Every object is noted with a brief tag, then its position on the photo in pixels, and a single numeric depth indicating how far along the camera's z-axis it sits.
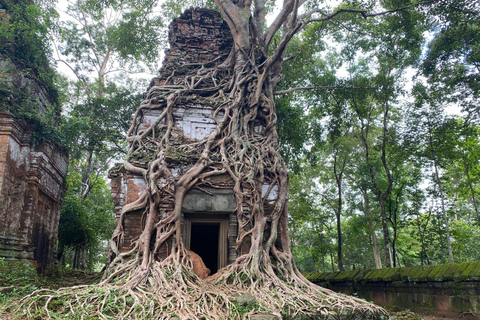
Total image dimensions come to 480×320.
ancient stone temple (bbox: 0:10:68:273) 6.21
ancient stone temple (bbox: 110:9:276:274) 5.96
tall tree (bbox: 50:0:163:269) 10.39
